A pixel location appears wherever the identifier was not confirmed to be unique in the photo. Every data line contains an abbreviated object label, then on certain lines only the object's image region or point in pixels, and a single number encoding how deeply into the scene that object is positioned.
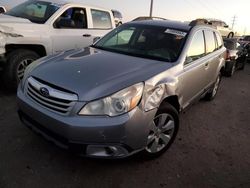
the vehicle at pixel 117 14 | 14.69
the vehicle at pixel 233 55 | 6.90
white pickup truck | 3.52
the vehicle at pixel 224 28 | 15.40
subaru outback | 1.86
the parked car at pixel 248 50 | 10.53
